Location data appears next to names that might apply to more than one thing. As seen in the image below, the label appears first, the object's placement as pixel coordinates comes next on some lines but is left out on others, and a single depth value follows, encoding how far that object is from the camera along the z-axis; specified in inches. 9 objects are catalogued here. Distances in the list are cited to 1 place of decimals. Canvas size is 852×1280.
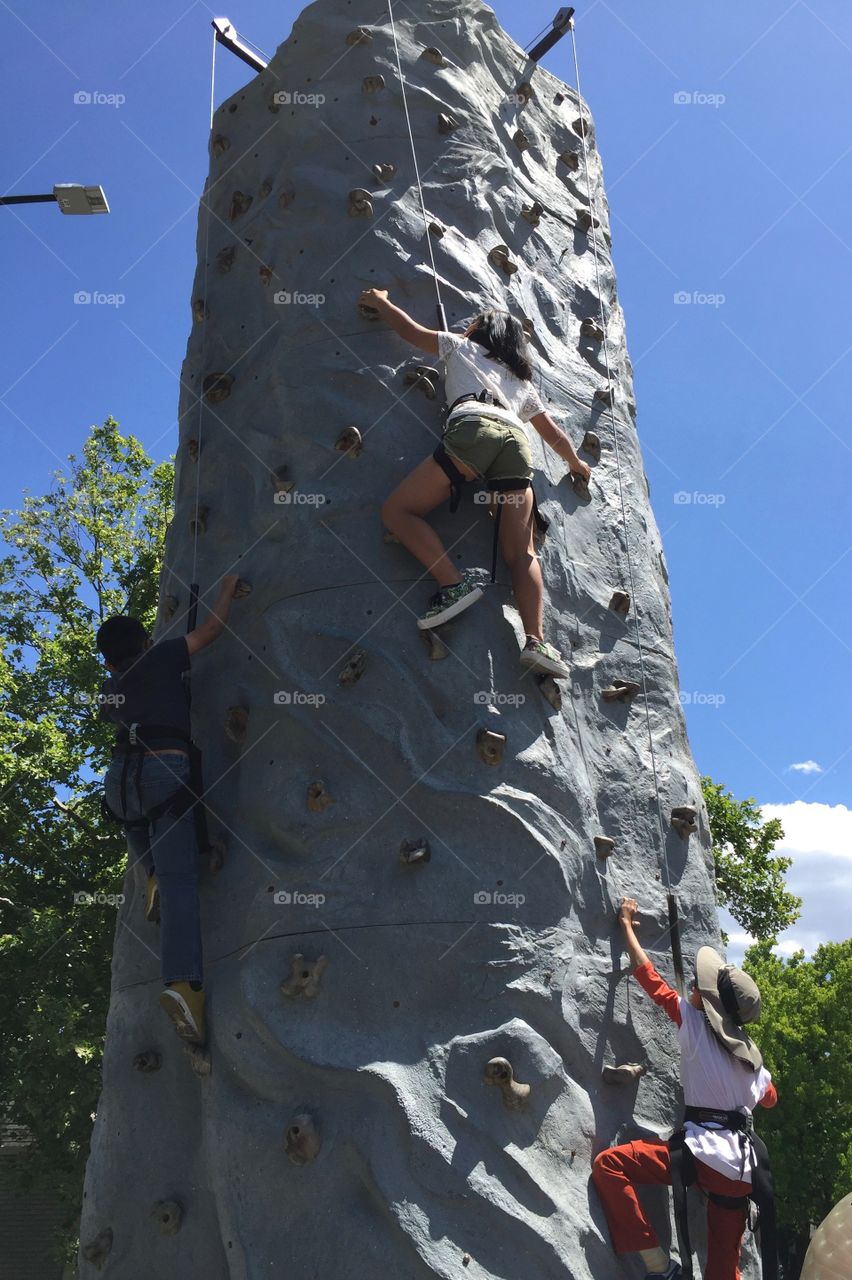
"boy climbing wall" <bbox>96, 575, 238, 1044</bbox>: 192.9
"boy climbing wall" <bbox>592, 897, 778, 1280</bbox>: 176.2
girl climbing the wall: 217.8
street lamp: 375.6
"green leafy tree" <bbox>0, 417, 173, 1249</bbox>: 558.6
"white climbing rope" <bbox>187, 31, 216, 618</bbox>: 252.8
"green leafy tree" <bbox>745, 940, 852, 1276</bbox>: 799.7
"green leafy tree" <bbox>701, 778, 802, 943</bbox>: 833.5
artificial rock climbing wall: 174.1
